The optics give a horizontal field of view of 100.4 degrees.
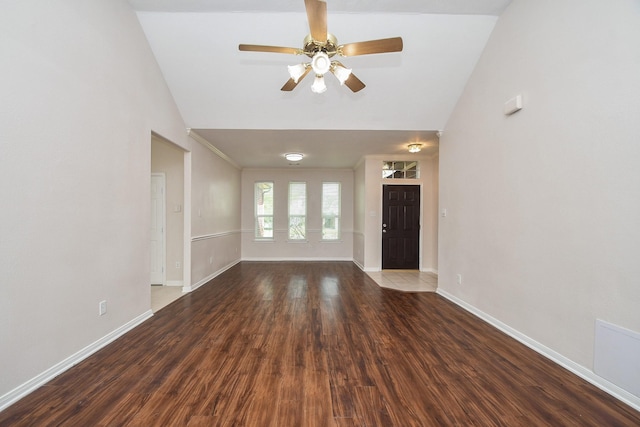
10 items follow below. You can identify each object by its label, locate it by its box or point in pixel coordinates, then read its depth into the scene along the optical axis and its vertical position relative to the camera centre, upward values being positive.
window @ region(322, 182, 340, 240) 7.69 +0.04
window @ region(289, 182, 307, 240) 7.67 +0.07
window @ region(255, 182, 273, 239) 7.64 +0.09
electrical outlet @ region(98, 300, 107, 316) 2.41 -0.88
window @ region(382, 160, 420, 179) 6.20 +1.00
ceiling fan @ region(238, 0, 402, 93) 1.98 +1.33
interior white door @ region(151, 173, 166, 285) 4.60 -0.14
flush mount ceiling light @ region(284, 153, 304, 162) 5.64 +1.21
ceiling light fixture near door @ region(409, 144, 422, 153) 4.84 +1.21
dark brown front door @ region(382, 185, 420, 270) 6.18 -0.28
